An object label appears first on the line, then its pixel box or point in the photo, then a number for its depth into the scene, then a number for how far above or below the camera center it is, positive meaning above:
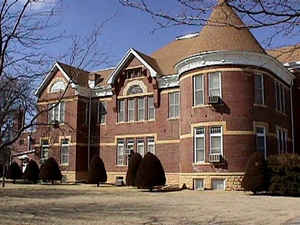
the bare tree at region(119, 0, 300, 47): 5.63 +2.05
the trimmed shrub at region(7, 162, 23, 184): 38.30 -0.91
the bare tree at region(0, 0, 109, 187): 10.38 +1.85
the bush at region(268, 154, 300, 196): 20.88 -0.66
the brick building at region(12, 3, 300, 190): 25.30 +3.89
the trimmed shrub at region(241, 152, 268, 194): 21.42 -0.64
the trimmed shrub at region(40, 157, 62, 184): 33.03 -0.70
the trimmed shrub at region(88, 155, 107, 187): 30.17 -0.71
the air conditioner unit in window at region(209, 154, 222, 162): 24.69 +0.32
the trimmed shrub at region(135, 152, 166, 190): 24.11 -0.62
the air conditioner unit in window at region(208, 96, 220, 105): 25.36 +3.91
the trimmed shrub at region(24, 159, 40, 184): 34.75 -0.82
